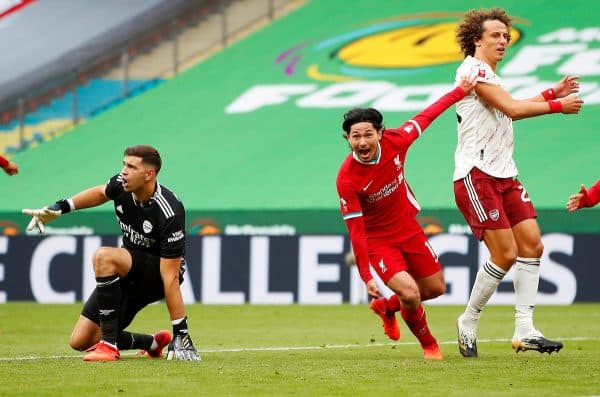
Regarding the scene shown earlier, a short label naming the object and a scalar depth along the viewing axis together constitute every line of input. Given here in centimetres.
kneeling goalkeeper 1939
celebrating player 1948
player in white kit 1962
